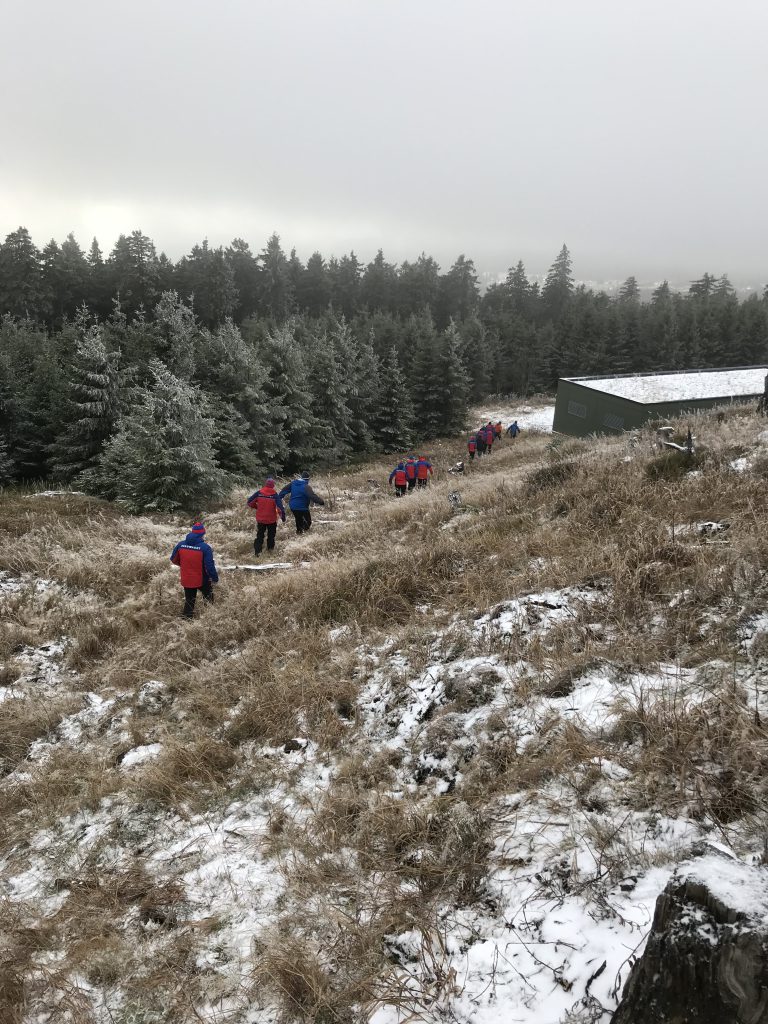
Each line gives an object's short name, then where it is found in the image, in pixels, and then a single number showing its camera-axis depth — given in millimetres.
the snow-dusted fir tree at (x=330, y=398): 35031
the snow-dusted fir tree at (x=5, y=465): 28192
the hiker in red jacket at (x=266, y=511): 11422
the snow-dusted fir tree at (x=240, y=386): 28844
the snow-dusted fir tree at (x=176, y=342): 28141
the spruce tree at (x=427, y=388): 45625
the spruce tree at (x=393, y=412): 41562
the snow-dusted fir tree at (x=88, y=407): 25266
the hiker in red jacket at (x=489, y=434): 30438
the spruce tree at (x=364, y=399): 40281
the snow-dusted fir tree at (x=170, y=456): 18047
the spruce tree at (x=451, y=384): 45219
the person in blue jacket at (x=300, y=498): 12430
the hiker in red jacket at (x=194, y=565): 8328
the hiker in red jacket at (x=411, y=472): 18917
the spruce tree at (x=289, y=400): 31266
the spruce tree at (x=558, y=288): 88312
